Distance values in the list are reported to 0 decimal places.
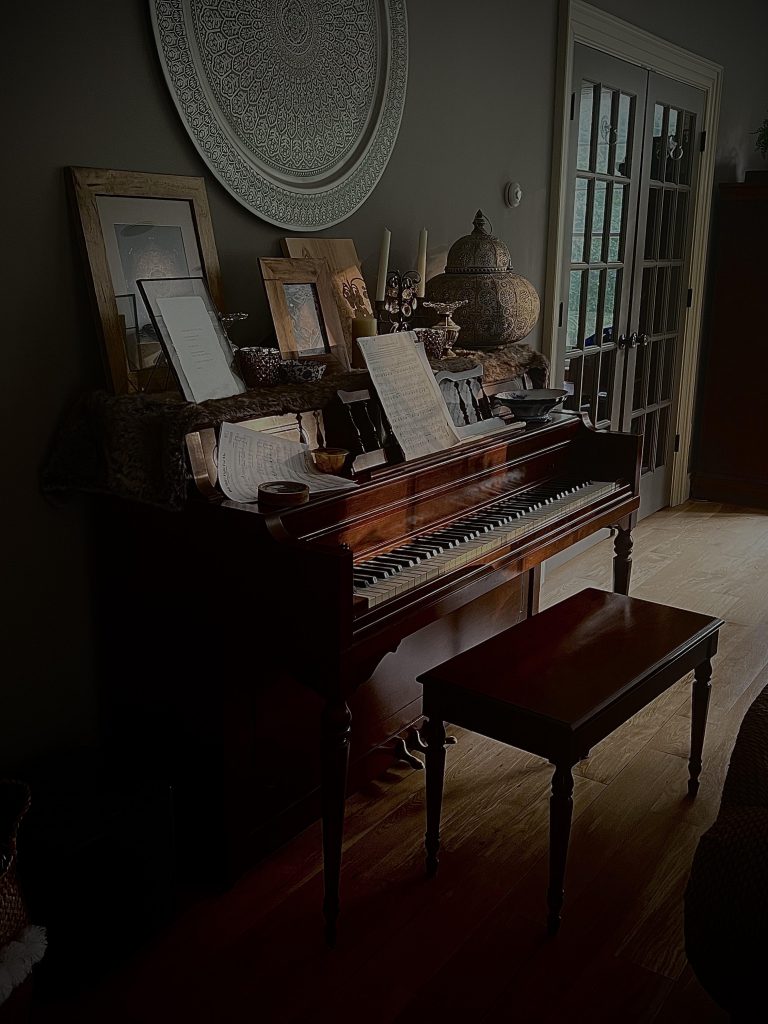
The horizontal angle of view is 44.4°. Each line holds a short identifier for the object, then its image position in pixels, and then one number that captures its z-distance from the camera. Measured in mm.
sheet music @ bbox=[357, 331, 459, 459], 2244
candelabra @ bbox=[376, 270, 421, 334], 2660
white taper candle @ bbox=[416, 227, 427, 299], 2730
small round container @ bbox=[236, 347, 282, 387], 2158
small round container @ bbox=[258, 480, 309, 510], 1873
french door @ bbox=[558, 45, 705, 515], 3914
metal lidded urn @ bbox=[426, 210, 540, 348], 2732
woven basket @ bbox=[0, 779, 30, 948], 1460
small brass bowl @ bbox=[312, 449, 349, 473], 2110
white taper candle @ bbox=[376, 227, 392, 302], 2613
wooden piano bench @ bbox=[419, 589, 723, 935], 1841
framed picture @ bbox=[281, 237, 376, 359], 2535
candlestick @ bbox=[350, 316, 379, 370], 2502
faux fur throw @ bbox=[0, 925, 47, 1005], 1405
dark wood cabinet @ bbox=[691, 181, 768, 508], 4957
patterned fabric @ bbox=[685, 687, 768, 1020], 1321
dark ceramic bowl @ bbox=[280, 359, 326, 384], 2215
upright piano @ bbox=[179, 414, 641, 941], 1780
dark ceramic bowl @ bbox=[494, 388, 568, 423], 2711
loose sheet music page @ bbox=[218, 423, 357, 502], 1935
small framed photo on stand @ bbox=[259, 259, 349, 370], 2348
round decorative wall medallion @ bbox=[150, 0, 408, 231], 2205
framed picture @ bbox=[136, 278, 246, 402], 1988
